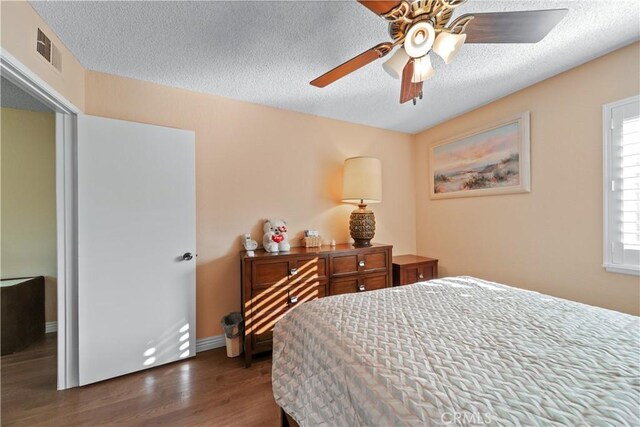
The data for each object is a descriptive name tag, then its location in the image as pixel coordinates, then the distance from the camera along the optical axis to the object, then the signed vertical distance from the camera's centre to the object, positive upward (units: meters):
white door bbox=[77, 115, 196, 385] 1.78 -0.26
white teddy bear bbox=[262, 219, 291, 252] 2.25 -0.22
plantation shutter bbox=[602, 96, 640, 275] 1.61 +0.18
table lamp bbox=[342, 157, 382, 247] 2.63 +0.26
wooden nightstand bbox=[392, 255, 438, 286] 2.74 -0.67
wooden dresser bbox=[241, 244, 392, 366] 2.03 -0.61
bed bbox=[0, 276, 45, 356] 2.12 -0.92
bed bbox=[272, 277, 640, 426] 0.62 -0.49
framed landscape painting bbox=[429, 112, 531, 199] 2.22 +0.54
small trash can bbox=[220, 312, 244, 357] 2.13 -1.09
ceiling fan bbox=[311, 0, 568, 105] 1.04 +0.86
